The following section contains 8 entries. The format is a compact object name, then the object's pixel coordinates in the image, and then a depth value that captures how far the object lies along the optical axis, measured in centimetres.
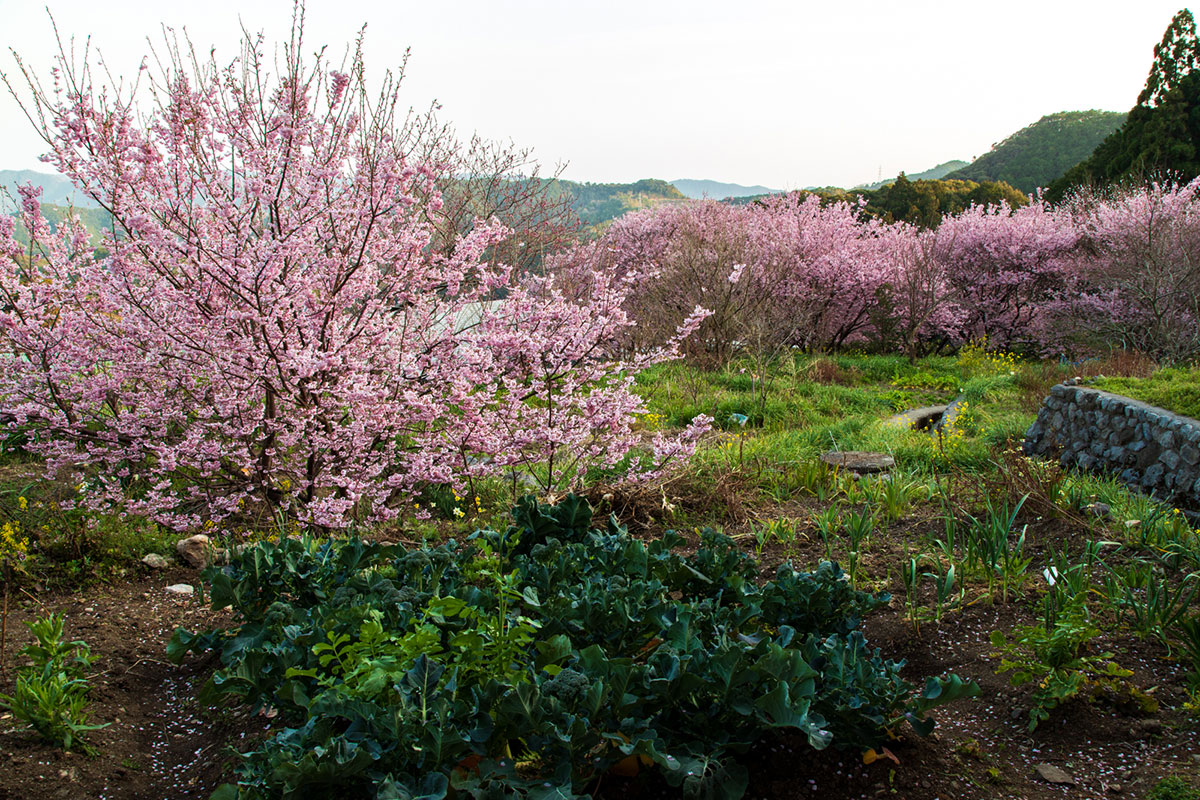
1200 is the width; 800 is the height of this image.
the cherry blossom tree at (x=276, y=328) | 376
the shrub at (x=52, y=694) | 207
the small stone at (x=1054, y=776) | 192
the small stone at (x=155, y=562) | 357
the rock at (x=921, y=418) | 854
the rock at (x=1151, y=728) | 207
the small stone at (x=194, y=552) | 369
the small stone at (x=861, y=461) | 551
